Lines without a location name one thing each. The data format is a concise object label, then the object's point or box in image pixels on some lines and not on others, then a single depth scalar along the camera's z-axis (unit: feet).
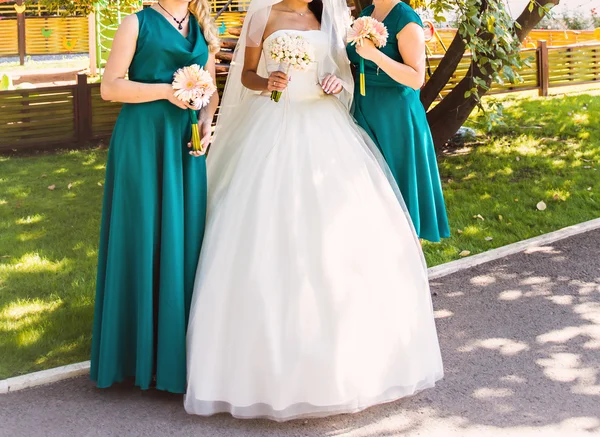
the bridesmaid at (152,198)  13.69
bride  13.19
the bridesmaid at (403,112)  15.47
